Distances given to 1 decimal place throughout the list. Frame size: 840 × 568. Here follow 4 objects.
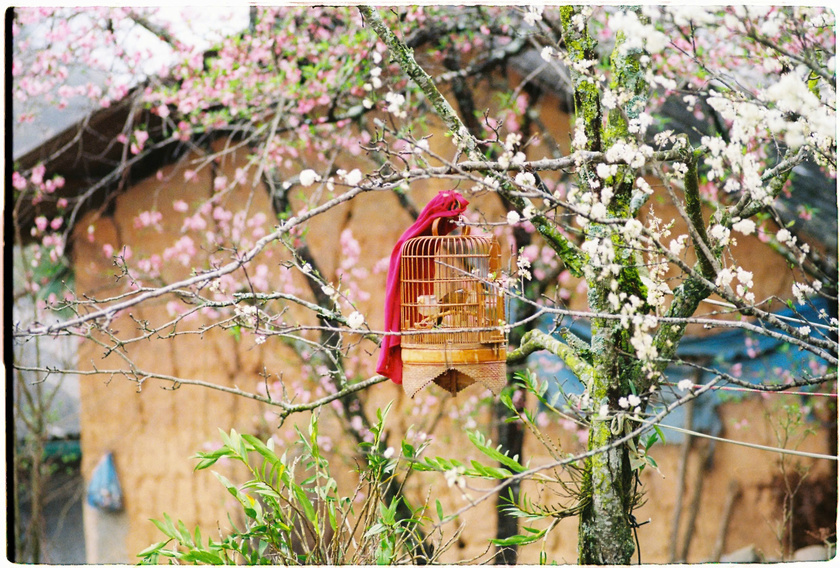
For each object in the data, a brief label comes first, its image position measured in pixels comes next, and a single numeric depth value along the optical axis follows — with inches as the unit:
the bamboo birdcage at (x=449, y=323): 438.2
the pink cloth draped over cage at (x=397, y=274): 442.3
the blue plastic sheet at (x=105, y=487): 525.5
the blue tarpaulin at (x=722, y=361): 503.7
